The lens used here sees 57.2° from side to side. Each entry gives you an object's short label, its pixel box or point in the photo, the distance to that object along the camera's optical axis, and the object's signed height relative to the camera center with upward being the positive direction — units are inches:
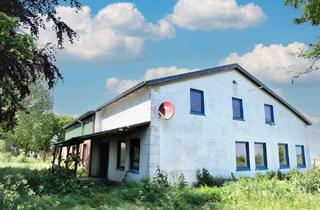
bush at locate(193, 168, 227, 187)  581.6 -28.5
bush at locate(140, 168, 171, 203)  386.1 -37.2
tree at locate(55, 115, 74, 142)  1768.3 +219.9
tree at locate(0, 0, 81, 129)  406.3 +161.1
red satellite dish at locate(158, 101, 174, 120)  553.0 +101.8
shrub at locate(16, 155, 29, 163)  1356.2 +13.2
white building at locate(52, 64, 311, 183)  566.3 +78.3
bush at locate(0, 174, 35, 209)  231.8 -40.7
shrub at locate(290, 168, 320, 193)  455.8 -21.4
